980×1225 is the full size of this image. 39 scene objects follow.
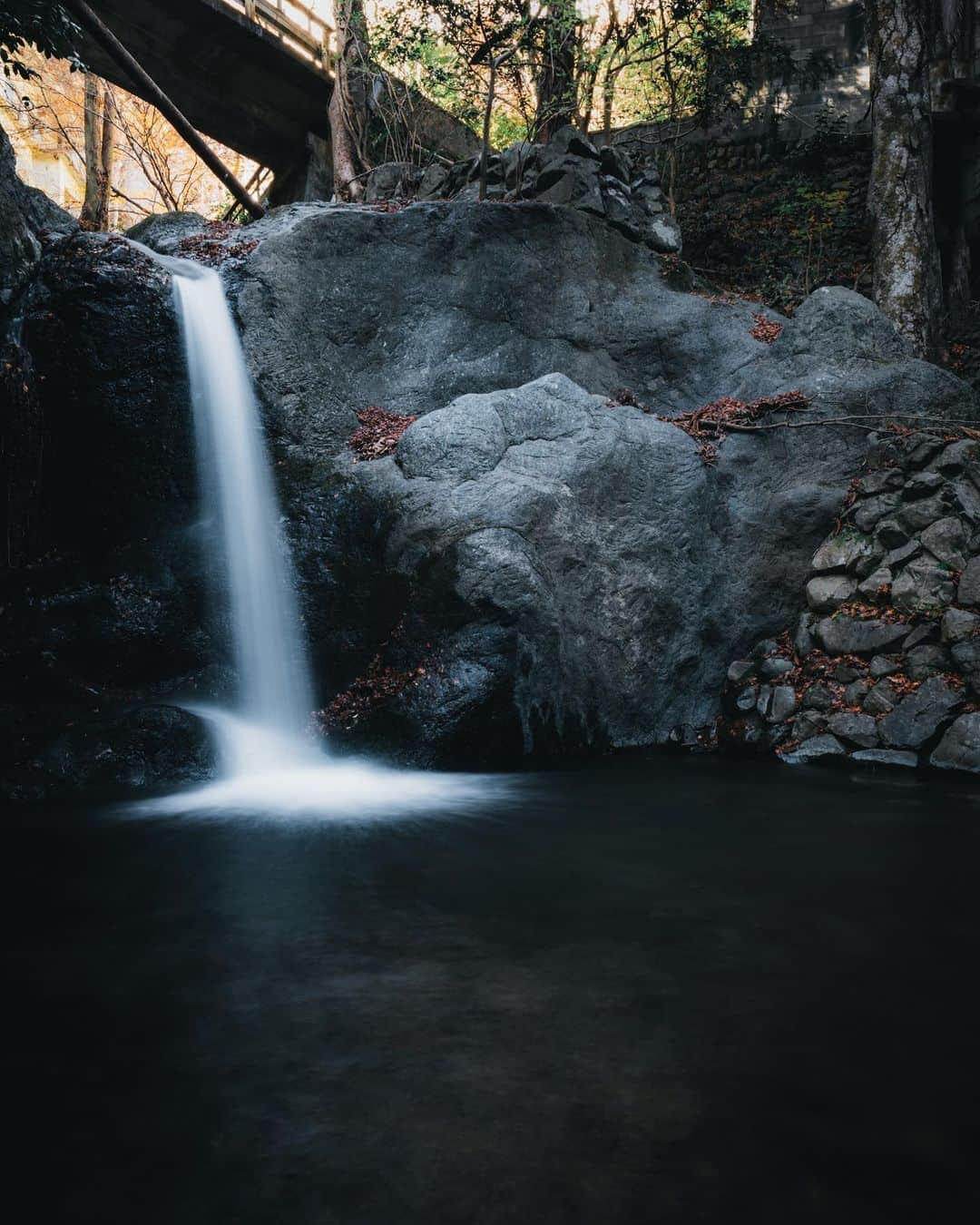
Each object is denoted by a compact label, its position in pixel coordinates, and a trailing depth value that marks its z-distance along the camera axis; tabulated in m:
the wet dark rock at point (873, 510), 8.14
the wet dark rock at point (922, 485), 7.98
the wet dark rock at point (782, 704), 7.82
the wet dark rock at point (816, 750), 7.38
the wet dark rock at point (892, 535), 7.86
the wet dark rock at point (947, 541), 7.52
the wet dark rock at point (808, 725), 7.55
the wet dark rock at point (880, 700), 7.28
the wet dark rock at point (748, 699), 8.17
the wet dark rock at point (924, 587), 7.40
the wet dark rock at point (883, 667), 7.36
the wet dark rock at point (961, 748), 6.75
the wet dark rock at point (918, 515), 7.81
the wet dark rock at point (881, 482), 8.27
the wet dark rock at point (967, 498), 7.65
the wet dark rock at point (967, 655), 6.93
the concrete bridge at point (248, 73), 15.77
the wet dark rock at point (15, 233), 8.55
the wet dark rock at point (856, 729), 7.26
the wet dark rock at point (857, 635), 7.47
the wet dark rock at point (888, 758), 7.01
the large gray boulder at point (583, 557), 7.16
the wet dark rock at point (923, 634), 7.28
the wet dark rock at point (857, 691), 7.45
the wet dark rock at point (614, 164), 13.16
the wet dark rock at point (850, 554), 7.98
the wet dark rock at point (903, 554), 7.73
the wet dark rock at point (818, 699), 7.61
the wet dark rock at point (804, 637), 8.04
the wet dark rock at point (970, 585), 7.22
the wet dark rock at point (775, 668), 8.09
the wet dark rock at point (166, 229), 11.25
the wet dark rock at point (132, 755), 6.41
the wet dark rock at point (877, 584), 7.73
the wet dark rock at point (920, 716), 6.99
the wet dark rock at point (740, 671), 8.38
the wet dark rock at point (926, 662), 7.16
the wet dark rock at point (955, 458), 8.00
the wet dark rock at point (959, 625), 7.05
